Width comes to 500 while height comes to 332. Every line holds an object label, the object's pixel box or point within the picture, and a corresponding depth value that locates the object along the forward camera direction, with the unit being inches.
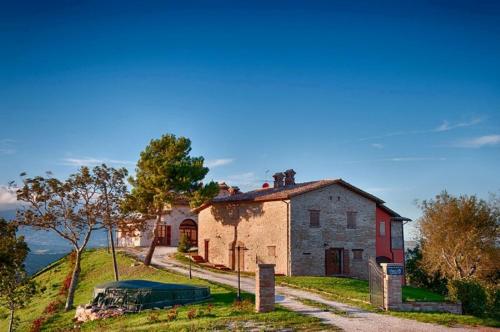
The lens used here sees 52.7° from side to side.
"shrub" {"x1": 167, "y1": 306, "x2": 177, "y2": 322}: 837.8
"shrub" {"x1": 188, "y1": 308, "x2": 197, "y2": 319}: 829.8
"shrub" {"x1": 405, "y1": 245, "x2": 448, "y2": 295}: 1824.6
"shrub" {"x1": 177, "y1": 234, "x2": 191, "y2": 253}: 2029.4
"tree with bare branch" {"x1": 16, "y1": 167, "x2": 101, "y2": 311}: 1221.1
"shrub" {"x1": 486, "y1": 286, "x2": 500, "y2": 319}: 921.5
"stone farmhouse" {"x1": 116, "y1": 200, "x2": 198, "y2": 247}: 2412.6
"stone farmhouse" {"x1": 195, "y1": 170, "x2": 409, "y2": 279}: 1547.7
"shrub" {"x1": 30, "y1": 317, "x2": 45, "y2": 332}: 1068.9
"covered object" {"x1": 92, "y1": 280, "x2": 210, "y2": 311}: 962.7
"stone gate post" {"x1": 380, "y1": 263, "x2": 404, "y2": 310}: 874.8
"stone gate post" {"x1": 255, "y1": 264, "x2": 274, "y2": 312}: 828.6
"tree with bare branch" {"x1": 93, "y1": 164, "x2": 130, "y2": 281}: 1294.3
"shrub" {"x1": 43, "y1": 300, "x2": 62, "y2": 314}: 1258.4
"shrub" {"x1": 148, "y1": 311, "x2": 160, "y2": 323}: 838.8
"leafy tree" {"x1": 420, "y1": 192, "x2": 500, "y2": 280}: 1653.5
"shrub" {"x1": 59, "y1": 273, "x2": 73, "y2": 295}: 1526.0
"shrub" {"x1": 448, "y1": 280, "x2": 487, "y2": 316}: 907.4
